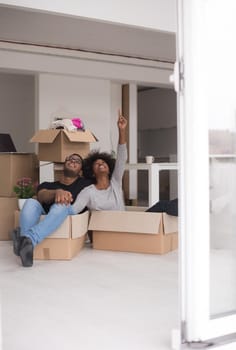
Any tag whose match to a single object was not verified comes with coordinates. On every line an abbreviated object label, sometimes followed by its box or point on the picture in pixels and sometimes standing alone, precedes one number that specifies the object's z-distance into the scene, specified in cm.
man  355
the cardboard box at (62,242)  371
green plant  445
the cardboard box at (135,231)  386
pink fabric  465
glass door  182
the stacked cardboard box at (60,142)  448
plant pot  436
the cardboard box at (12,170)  480
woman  413
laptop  662
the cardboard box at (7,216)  465
